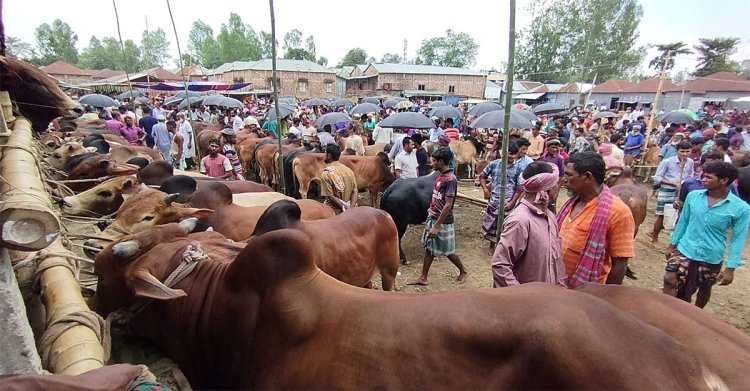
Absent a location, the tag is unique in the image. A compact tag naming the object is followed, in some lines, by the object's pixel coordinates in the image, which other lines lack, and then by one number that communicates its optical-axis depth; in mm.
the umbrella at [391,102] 30156
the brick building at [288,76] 46656
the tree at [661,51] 37672
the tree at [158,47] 95169
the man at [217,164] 7906
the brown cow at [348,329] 1510
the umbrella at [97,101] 17000
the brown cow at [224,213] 4422
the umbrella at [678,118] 16547
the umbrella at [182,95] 24297
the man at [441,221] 5570
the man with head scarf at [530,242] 3137
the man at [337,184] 7199
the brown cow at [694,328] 2000
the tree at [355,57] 85938
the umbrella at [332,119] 14758
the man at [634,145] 12633
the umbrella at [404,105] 27172
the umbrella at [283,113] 16192
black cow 7188
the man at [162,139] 11906
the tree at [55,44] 70500
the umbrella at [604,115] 22406
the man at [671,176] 7273
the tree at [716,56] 49094
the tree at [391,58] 97750
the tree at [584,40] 46719
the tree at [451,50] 80688
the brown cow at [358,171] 9320
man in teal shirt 4020
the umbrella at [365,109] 21172
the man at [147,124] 14034
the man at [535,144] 10821
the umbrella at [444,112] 19516
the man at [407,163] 8766
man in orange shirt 3271
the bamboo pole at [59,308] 1387
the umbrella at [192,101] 22047
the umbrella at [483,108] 19394
